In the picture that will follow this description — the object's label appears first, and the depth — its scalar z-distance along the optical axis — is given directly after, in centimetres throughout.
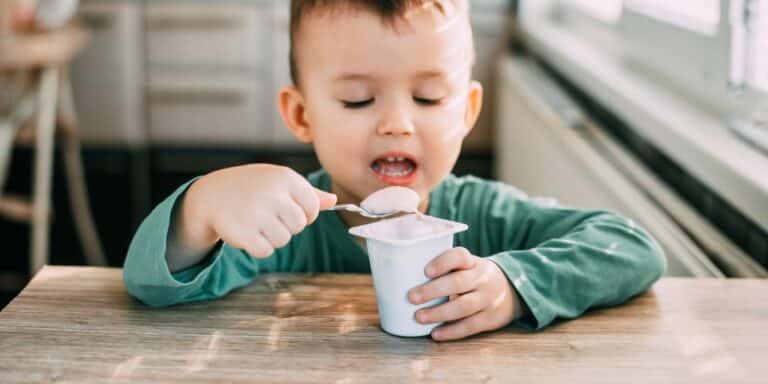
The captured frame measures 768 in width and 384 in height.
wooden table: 75
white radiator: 131
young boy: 83
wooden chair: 274
